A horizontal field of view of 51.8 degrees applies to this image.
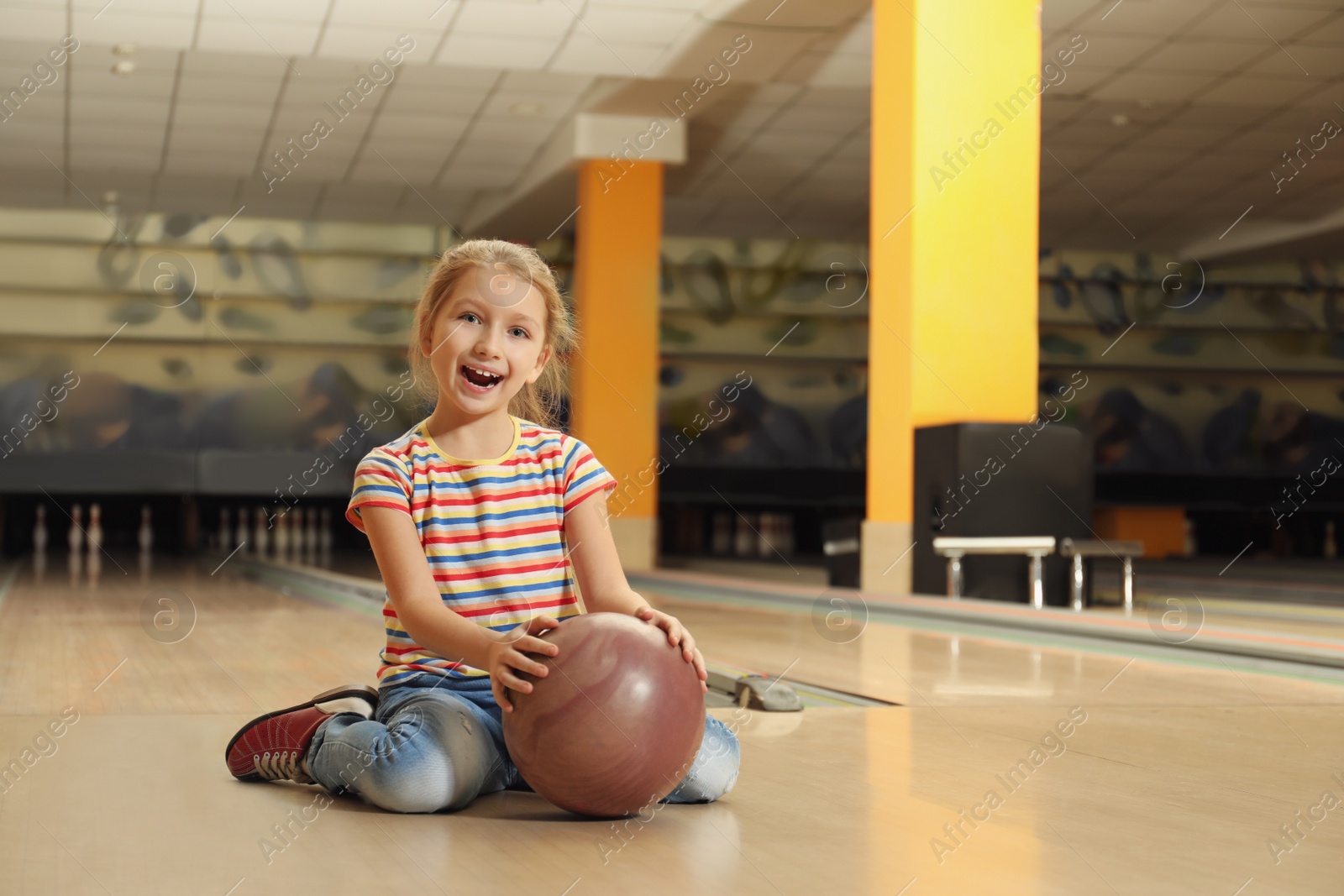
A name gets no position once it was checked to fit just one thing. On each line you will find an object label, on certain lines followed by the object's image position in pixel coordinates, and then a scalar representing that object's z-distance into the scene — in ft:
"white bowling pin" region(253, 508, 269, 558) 37.78
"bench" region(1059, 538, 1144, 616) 16.80
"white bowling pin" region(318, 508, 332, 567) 38.22
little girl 5.27
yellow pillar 17.84
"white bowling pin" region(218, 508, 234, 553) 37.29
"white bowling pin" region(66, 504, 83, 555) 36.68
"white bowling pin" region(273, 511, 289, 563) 37.29
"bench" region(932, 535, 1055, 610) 16.87
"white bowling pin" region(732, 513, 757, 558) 39.78
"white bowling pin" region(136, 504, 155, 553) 35.45
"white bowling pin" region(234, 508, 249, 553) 37.91
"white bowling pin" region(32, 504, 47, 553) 34.32
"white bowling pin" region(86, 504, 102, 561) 34.63
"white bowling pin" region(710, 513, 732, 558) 40.34
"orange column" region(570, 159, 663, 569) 28.99
